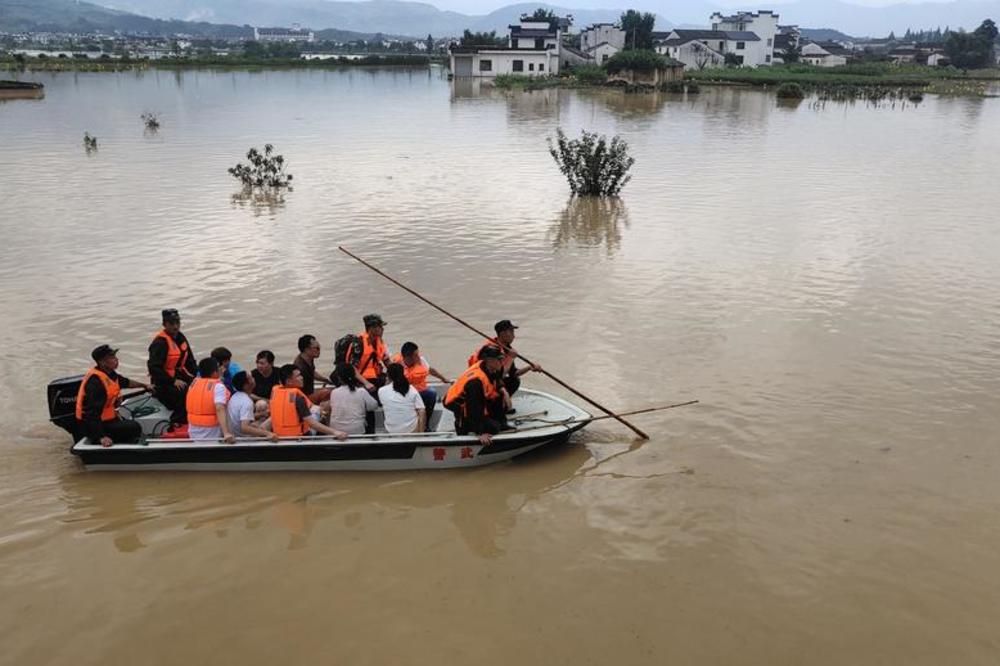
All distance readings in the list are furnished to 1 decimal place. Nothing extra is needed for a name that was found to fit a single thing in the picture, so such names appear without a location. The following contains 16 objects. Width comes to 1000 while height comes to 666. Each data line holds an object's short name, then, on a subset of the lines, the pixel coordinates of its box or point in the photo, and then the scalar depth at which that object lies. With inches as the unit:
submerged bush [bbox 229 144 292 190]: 845.2
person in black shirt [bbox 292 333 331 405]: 307.6
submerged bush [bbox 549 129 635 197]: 792.3
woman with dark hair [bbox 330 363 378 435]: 293.3
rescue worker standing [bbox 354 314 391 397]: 326.6
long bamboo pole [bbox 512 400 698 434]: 306.3
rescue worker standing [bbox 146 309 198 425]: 311.6
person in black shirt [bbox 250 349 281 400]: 306.5
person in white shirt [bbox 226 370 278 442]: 289.4
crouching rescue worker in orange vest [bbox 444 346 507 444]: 288.5
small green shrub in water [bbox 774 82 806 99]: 2102.6
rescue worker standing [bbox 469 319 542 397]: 310.2
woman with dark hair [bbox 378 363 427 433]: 290.8
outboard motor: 292.4
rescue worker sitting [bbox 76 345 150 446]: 283.1
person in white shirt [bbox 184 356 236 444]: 285.1
